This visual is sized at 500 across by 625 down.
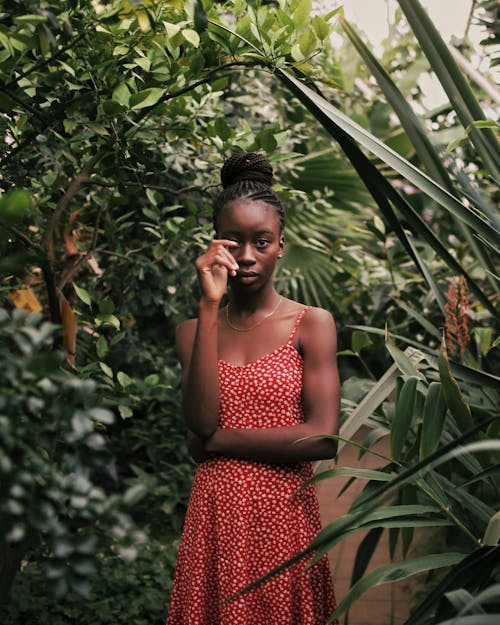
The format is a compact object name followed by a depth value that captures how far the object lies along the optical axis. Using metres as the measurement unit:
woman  2.07
